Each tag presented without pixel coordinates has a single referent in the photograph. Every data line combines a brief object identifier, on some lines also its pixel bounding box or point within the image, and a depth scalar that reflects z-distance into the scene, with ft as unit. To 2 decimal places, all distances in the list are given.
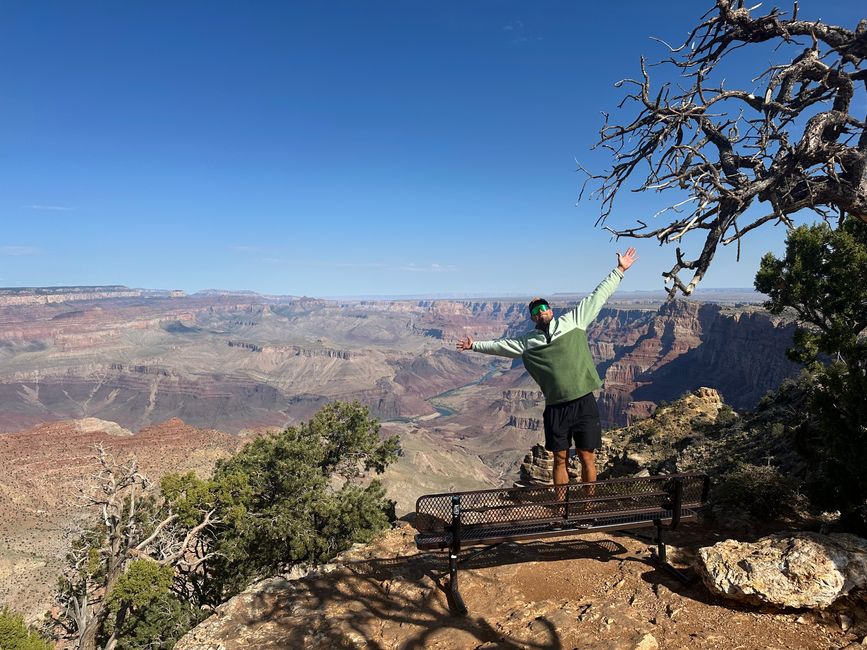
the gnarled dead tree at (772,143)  16.90
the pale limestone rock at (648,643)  13.58
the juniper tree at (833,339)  18.35
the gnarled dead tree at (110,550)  47.37
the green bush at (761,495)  24.21
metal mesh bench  17.74
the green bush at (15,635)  32.94
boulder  14.19
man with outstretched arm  17.87
